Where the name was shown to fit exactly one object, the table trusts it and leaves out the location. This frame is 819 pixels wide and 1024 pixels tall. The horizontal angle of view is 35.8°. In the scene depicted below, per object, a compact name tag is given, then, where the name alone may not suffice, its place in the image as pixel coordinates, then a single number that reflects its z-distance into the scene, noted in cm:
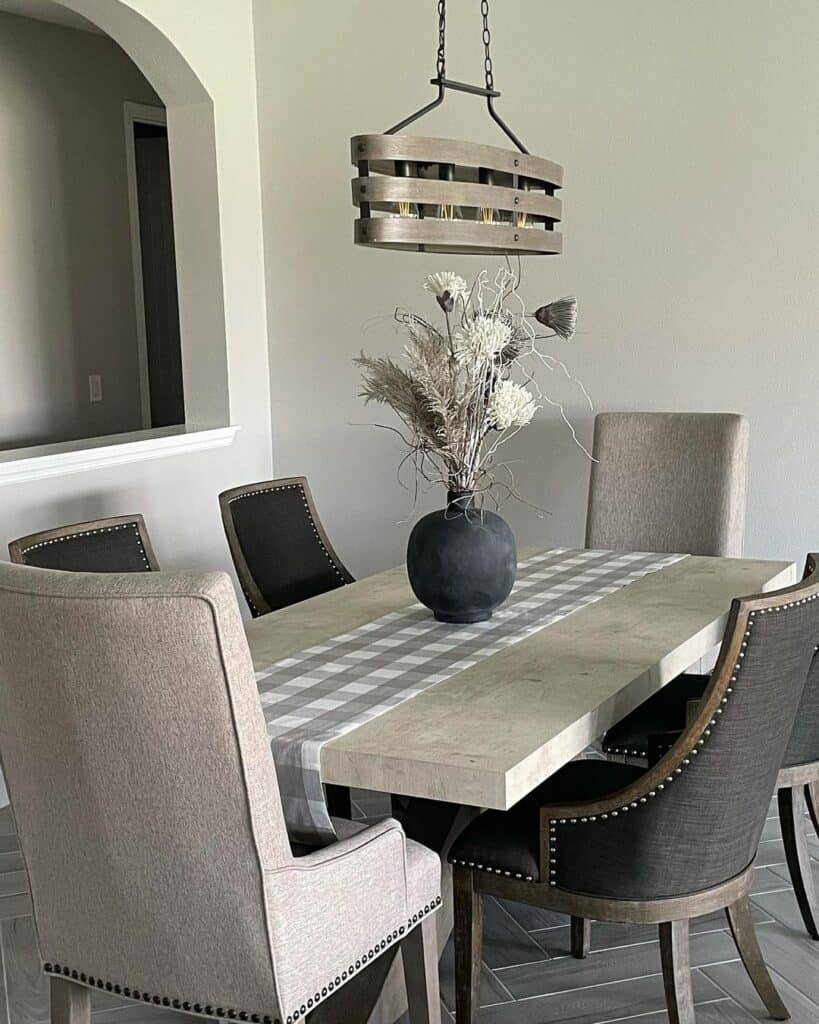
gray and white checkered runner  210
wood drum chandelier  236
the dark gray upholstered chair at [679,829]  205
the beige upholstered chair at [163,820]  172
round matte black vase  275
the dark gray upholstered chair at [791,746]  268
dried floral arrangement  256
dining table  202
